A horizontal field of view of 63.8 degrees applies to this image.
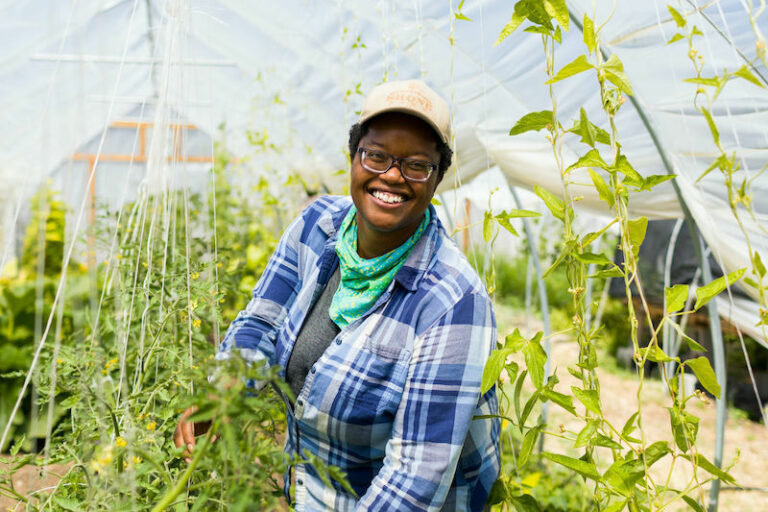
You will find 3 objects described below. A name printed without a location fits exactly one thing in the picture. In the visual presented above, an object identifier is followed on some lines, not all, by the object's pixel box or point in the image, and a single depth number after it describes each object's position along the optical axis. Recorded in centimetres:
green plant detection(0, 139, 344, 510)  60
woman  97
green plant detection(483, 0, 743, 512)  88
